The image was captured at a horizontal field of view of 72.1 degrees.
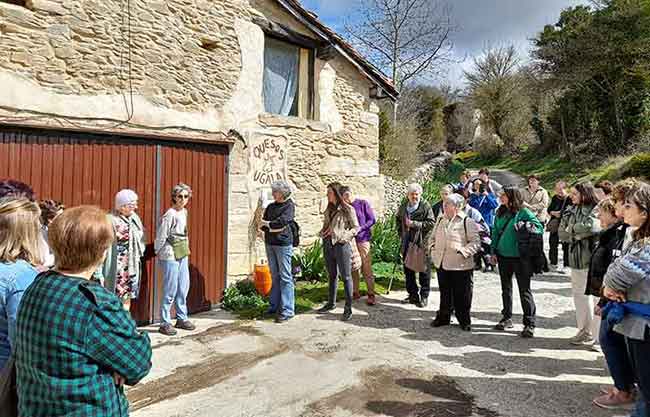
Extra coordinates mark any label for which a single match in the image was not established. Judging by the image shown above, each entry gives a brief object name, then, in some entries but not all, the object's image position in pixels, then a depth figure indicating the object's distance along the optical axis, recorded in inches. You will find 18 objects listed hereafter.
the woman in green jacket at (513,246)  199.6
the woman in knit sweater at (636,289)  109.8
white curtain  294.7
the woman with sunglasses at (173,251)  210.7
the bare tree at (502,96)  1157.1
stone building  196.4
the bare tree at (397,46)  805.2
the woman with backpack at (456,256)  208.7
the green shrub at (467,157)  1231.8
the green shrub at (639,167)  527.0
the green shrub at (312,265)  306.0
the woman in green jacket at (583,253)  186.7
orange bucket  263.7
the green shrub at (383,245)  369.7
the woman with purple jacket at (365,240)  263.4
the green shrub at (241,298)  254.7
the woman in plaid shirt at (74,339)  69.2
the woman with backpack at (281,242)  230.7
